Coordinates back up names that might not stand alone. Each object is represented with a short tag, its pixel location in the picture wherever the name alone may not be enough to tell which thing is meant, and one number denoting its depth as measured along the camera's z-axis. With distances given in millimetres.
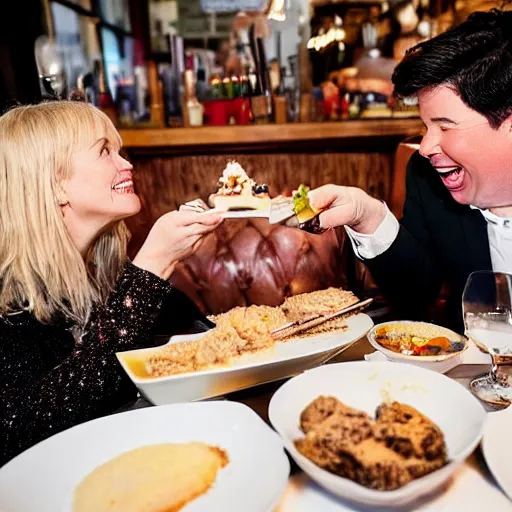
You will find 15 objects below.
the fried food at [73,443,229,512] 789
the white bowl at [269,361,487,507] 709
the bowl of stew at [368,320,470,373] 1152
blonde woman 1221
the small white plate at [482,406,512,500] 790
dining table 771
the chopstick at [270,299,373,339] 1262
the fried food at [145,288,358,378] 1080
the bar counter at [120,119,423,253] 3521
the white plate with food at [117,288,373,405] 1038
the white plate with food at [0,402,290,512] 785
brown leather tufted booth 2482
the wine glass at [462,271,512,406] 1134
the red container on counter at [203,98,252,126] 3725
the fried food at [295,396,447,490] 706
